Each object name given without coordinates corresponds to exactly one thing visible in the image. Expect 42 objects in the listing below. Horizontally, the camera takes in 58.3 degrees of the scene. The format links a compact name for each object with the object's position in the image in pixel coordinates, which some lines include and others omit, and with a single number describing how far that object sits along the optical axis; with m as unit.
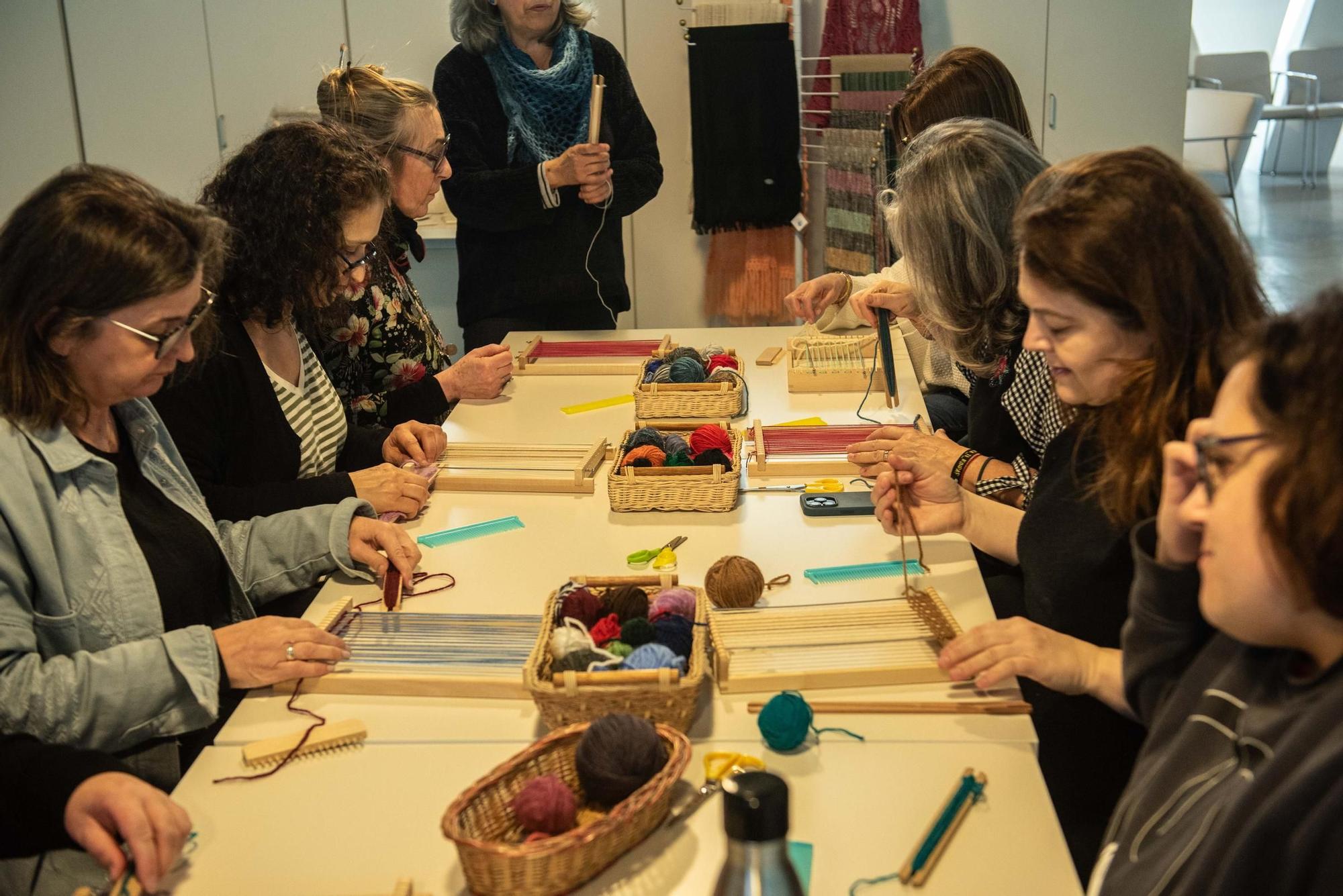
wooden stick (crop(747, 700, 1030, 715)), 1.43
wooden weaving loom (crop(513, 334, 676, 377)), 3.05
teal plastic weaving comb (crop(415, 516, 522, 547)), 1.99
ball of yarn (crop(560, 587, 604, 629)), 1.51
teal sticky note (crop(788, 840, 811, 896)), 1.16
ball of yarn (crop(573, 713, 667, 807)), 1.23
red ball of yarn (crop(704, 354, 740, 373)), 2.77
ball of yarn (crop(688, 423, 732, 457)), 2.18
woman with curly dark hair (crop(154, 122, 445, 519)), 2.08
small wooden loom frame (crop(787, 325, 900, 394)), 2.77
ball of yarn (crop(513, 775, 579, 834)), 1.18
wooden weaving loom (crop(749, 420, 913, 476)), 2.24
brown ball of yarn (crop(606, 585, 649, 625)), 1.53
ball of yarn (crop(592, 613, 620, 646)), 1.48
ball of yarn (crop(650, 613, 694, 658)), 1.46
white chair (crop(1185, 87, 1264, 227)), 7.56
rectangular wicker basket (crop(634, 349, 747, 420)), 2.56
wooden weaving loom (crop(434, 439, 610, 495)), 2.20
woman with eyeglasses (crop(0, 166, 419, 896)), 1.43
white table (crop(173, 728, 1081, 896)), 1.17
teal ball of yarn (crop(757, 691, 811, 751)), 1.35
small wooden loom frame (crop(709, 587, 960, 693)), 1.49
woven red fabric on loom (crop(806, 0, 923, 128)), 4.57
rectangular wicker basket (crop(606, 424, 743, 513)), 2.04
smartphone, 2.06
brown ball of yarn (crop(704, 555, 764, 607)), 1.68
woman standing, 3.44
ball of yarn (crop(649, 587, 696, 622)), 1.52
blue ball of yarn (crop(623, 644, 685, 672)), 1.39
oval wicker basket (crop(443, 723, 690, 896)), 1.11
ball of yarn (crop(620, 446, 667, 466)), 2.11
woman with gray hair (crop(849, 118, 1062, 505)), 2.08
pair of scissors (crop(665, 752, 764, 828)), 1.26
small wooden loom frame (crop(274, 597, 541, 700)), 1.50
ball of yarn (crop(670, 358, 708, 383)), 2.65
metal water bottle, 0.94
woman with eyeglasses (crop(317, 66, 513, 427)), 2.76
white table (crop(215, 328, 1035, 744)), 1.43
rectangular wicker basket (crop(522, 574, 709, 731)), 1.33
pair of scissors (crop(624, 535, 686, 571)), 1.85
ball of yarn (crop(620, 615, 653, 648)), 1.47
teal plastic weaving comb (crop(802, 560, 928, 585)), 1.80
